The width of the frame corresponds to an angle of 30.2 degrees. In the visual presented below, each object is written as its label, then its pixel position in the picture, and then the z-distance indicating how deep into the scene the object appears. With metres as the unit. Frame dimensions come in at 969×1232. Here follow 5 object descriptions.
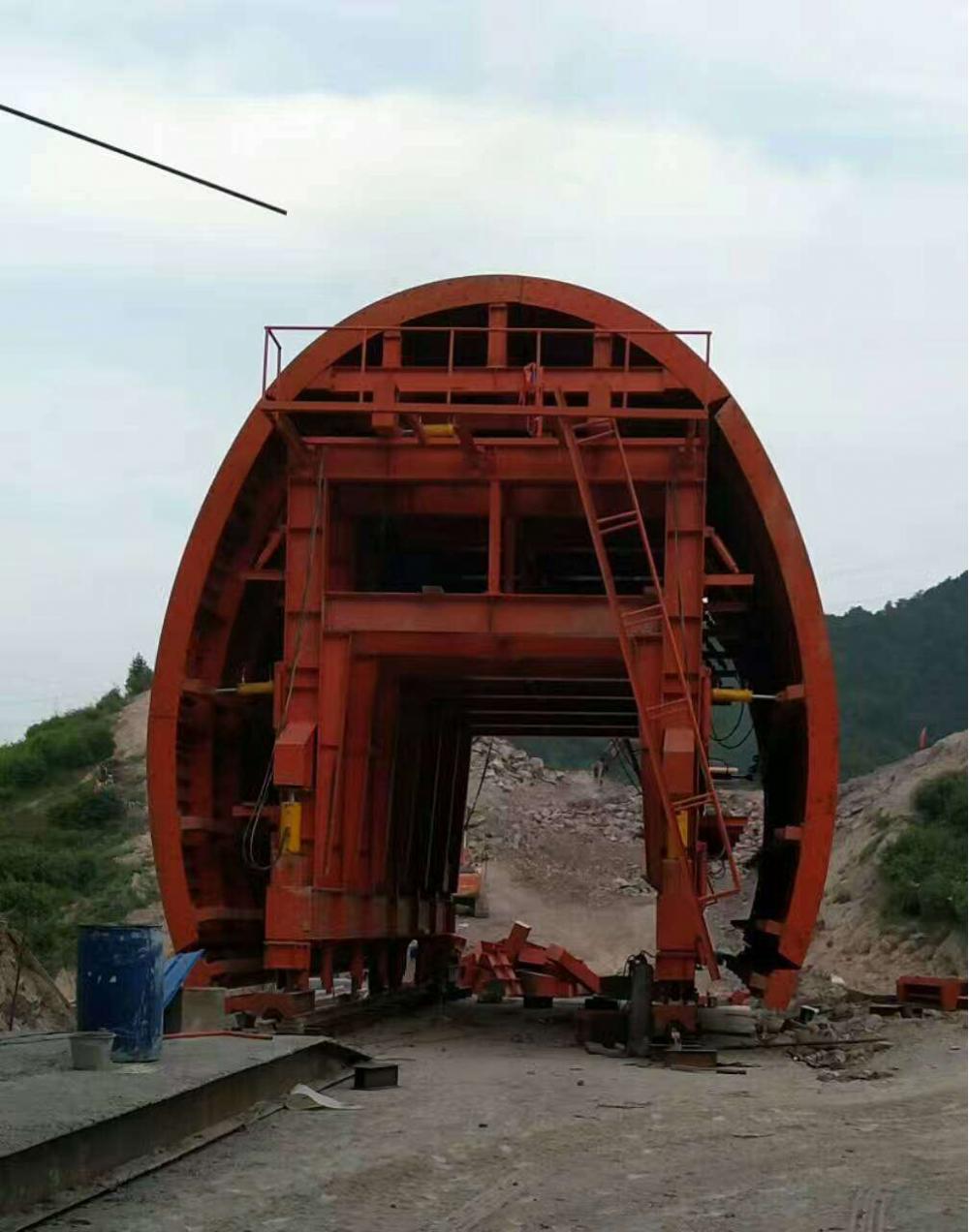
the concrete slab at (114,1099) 7.98
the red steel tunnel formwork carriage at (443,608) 17.11
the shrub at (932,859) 31.80
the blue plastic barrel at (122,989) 11.00
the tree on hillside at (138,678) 67.25
